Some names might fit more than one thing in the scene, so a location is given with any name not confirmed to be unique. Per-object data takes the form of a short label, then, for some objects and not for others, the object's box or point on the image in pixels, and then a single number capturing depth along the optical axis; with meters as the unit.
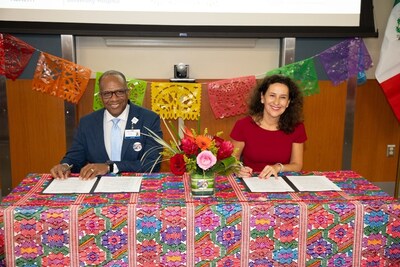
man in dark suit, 2.52
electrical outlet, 4.08
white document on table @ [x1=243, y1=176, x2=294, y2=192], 1.91
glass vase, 1.78
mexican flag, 3.61
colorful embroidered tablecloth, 1.62
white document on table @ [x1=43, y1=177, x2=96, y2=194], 1.85
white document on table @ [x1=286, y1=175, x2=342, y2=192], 1.93
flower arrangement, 1.71
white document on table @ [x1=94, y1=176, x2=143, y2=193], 1.86
